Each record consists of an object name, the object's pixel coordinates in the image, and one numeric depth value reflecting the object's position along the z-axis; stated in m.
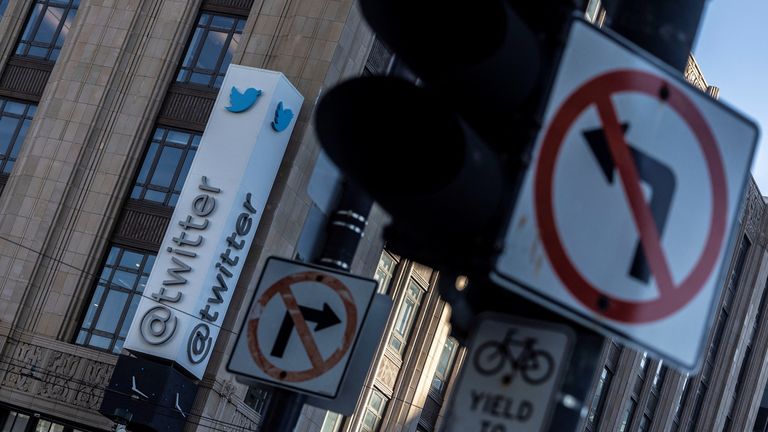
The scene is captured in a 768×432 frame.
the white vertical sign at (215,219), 69.69
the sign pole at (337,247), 15.34
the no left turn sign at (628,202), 7.02
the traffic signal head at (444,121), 6.75
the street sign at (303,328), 15.91
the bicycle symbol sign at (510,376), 7.49
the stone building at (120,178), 73.56
